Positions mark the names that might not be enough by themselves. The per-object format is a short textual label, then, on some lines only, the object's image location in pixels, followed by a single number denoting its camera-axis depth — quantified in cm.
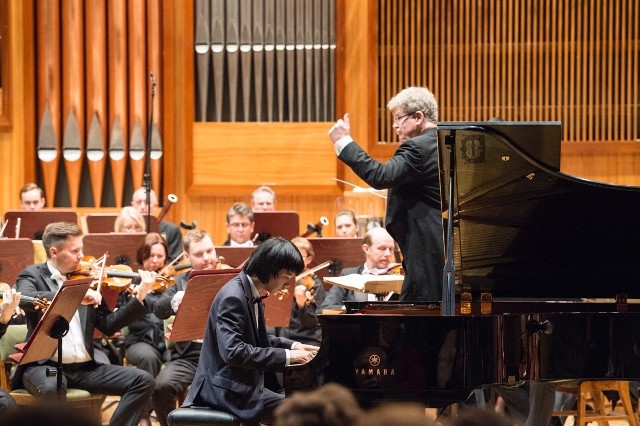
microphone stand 1434
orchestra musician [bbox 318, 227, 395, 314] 1143
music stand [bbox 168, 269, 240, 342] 880
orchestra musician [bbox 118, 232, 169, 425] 1153
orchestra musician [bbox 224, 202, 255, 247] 1345
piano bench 754
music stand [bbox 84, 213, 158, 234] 1477
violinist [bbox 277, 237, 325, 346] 1141
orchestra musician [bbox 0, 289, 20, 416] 912
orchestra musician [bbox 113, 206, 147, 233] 1387
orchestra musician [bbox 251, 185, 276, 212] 1502
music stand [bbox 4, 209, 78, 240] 1371
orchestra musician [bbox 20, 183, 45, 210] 1524
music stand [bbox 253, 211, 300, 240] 1341
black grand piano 697
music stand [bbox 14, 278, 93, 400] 858
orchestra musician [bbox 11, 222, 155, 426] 981
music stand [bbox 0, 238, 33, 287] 1159
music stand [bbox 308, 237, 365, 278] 1239
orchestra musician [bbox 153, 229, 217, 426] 1045
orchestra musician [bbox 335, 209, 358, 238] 1412
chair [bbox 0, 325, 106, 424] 968
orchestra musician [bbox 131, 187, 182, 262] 1512
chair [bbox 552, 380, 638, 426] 1018
